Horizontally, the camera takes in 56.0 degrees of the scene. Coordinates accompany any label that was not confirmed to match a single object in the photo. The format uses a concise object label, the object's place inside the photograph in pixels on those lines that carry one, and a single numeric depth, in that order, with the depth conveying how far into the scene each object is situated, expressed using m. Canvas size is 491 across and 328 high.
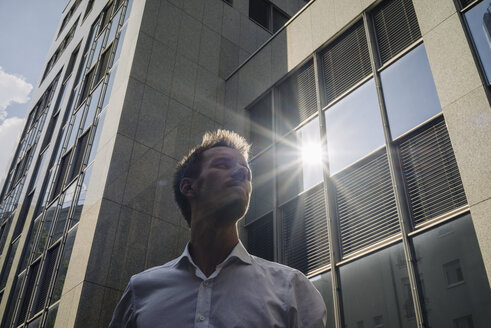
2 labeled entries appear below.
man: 2.06
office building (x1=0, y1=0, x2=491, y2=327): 7.00
